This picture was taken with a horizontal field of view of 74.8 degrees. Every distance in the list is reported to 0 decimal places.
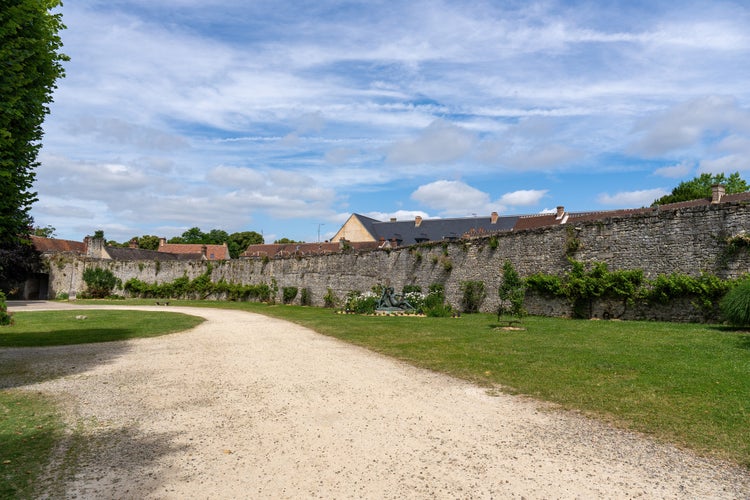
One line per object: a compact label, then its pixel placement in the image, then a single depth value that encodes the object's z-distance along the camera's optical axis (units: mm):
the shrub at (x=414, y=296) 19453
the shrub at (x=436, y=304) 17656
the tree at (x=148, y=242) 73562
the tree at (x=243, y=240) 77062
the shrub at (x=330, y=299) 25969
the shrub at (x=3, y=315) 14531
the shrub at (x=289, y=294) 28422
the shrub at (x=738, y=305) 9352
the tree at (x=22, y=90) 6660
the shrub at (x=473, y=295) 18547
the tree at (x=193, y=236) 86438
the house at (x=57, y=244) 50169
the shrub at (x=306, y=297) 27766
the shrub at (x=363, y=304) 20053
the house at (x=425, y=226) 36625
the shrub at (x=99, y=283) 36562
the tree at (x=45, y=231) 61662
